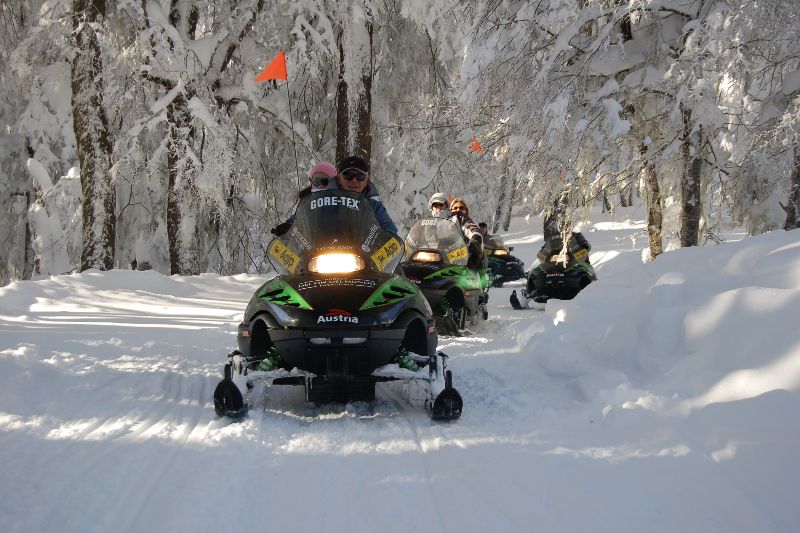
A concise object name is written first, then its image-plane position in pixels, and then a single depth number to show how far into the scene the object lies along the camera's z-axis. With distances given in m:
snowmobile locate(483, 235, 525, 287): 19.84
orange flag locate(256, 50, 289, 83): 13.41
